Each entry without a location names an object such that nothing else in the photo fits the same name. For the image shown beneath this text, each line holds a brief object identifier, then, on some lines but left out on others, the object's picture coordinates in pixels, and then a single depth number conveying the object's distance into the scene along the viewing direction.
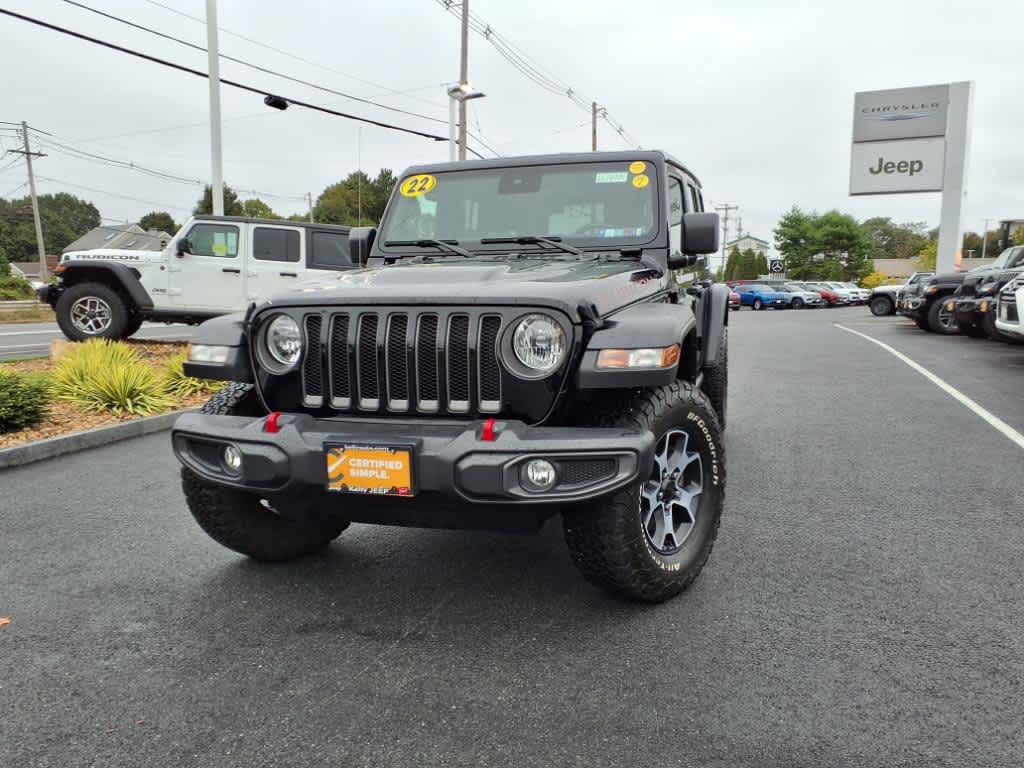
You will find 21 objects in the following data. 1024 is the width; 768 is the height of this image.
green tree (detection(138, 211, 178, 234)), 99.19
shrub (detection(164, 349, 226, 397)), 8.27
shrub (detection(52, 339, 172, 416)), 7.31
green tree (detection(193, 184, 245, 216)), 72.15
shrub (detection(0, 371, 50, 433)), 6.15
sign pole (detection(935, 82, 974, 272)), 32.38
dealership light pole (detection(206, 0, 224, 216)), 15.68
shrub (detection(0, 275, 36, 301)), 33.69
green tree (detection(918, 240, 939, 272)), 88.42
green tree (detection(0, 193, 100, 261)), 92.47
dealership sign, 33.81
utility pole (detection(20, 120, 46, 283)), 41.19
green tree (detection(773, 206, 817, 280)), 82.88
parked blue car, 41.16
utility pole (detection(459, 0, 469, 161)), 24.56
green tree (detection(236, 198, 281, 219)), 92.12
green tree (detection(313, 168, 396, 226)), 78.69
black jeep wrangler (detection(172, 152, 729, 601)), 2.63
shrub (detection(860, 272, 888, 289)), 80.72
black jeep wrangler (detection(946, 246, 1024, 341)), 13.07
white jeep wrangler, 11.44
